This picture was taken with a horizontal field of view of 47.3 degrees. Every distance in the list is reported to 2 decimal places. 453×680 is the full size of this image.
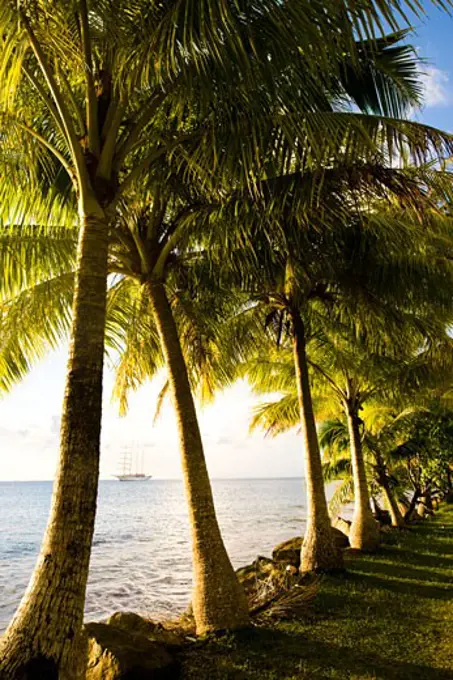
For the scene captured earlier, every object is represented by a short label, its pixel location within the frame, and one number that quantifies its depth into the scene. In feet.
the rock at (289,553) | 36.62
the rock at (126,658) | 16.55
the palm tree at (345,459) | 61.98
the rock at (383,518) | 65.80
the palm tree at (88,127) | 12.19
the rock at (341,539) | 46.72
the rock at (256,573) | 29.34
